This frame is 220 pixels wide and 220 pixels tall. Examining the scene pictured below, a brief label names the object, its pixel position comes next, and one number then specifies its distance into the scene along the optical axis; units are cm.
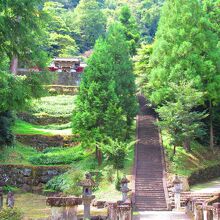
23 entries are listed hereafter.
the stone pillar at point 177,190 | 2245
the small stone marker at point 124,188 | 2173
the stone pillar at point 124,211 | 1752
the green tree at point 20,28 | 1418
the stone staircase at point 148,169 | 2377
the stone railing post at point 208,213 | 1753
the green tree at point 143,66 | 3622
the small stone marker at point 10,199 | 2075
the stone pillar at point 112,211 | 1822
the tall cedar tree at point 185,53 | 3066
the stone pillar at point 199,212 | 1866
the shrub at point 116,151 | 2569
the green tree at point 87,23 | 6900
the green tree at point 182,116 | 2848
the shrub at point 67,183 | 2487
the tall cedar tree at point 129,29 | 4772
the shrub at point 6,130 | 2982
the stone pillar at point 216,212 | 1534
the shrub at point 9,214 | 1293
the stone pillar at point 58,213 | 908
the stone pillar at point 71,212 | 915
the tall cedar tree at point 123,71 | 3111
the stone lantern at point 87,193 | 1862
